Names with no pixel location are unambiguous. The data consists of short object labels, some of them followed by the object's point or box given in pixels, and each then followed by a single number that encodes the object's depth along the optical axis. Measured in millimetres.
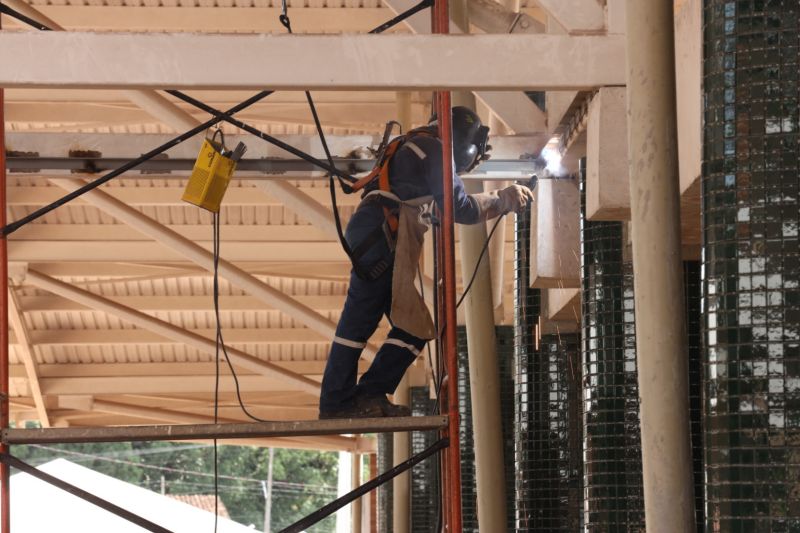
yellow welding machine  15019
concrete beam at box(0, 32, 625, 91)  14731
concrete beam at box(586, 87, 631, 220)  15900
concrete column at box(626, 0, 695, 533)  12726
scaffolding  13000
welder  15110
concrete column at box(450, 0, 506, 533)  22506
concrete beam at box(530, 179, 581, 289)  19833
